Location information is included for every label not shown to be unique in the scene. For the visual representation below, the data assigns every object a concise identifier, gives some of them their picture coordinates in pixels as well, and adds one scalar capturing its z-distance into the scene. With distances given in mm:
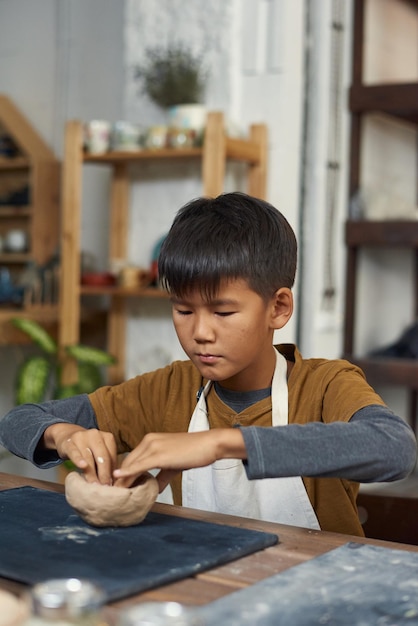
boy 1223
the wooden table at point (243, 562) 979
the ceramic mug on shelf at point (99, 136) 3438
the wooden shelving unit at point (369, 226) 3545
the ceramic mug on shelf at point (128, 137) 3381
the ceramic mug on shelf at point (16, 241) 4355
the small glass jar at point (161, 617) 631
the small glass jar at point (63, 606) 647
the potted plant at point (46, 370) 3436
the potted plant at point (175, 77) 3436
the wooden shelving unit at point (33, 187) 4297
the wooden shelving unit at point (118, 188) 3156
